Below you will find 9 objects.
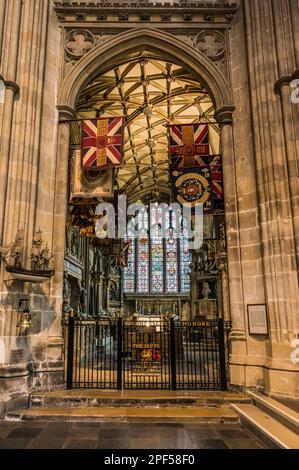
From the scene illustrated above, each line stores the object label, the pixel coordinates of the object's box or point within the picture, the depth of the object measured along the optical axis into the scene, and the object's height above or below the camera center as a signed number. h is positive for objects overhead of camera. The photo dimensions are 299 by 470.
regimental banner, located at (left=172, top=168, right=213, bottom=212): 9.42 +3.39
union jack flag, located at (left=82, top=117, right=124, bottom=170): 8.92 +4.37
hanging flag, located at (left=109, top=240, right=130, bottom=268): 20.45 +3.63
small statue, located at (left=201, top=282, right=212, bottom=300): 20.55 +1.35
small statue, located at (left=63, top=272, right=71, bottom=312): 16.41 +1.06
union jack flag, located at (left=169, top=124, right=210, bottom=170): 9.78 +4.57
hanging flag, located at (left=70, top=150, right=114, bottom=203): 9.20 +3.42
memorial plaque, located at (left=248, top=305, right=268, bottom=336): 7.71 -0.13
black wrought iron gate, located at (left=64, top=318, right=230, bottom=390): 7.95 -1.47
